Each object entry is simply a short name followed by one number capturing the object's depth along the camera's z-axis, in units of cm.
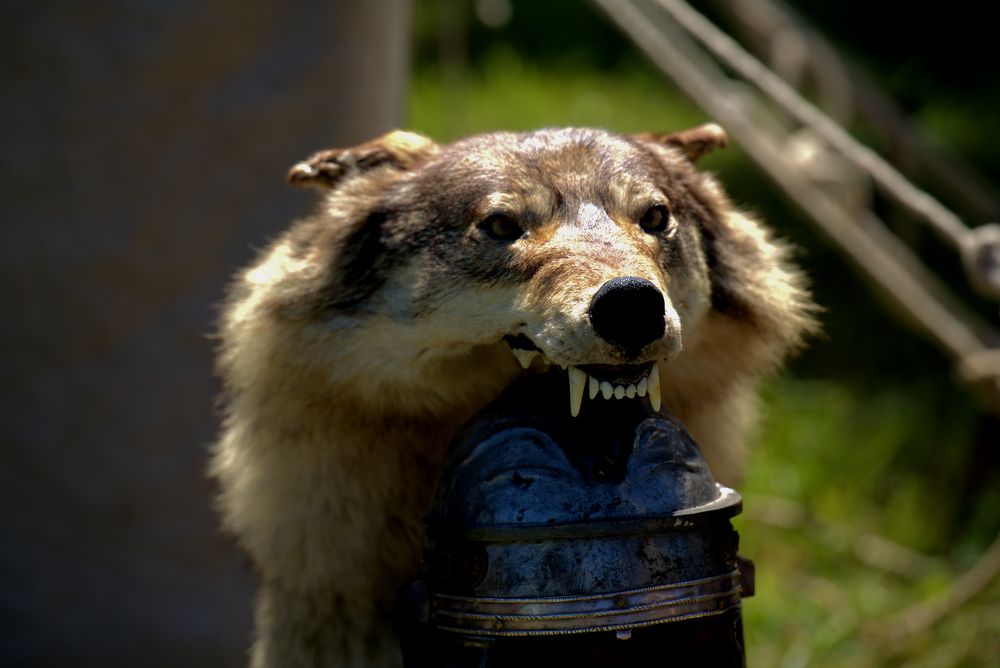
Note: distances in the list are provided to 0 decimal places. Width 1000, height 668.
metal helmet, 388
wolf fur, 455
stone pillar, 811
